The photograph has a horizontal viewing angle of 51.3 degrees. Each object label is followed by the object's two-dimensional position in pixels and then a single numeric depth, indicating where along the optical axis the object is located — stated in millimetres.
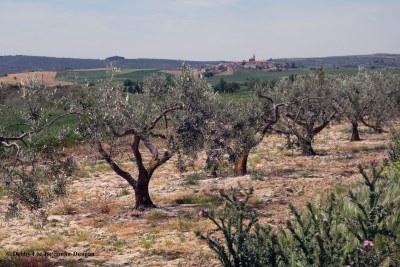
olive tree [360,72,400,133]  36656
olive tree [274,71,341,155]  30156
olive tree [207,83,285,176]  19922
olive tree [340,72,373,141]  34688
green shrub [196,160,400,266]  7234
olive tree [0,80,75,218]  12430
